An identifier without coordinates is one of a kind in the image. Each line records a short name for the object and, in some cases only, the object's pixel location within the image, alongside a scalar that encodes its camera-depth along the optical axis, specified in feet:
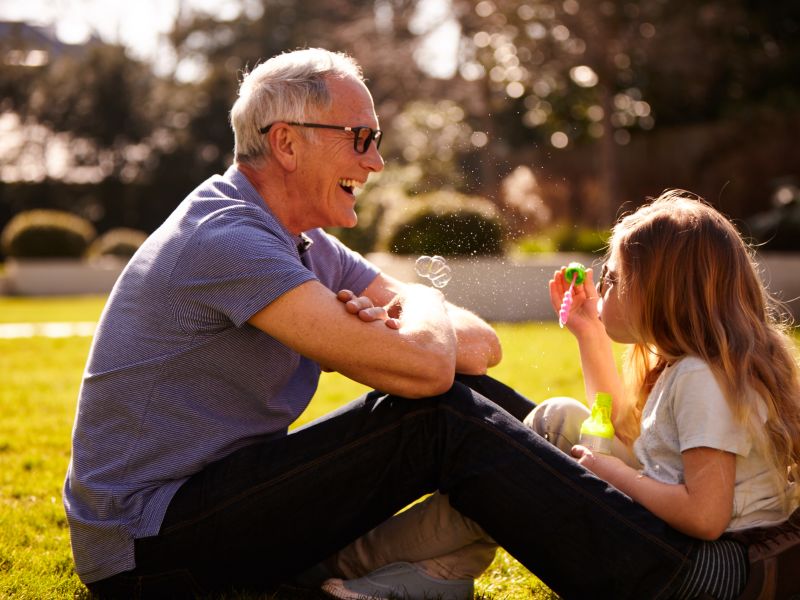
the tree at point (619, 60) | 51.88
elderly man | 7.09
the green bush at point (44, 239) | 62.18
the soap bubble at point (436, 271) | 10.62
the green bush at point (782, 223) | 41.88
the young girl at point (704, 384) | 6.79
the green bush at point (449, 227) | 32.58
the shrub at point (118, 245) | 66.64
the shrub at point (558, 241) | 41.63
